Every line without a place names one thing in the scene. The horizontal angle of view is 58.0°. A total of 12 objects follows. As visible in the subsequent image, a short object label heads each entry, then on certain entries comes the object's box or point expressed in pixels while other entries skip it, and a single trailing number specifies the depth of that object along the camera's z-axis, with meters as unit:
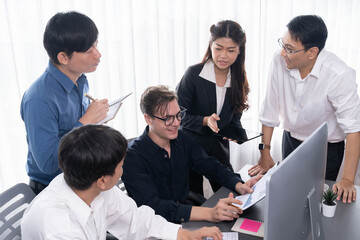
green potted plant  1.44
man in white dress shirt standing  1.73
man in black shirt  1.53
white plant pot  1.44
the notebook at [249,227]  1.36
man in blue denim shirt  1.48
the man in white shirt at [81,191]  1.10
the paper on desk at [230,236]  1.33
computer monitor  0.86
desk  1.34
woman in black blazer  2.21
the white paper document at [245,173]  1.87
